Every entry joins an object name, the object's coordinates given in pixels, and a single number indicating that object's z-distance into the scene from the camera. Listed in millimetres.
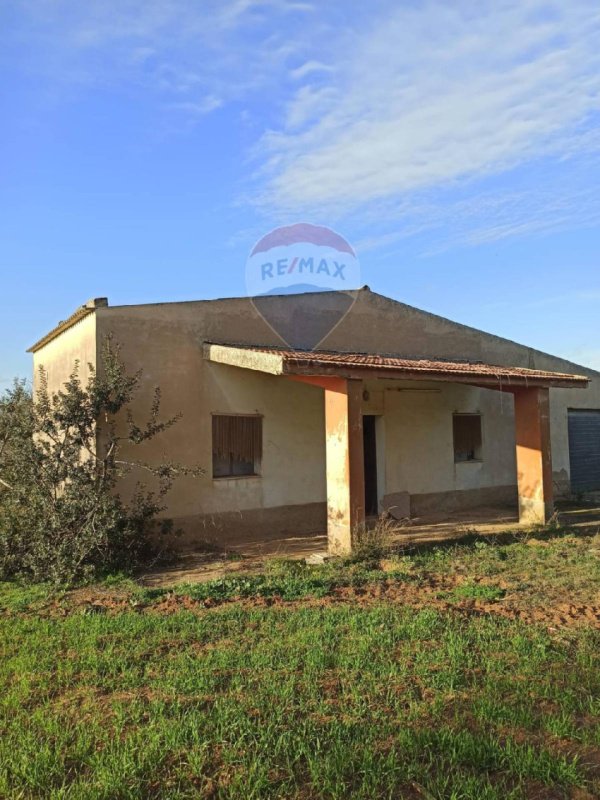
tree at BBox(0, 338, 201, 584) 7785
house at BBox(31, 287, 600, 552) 9141
